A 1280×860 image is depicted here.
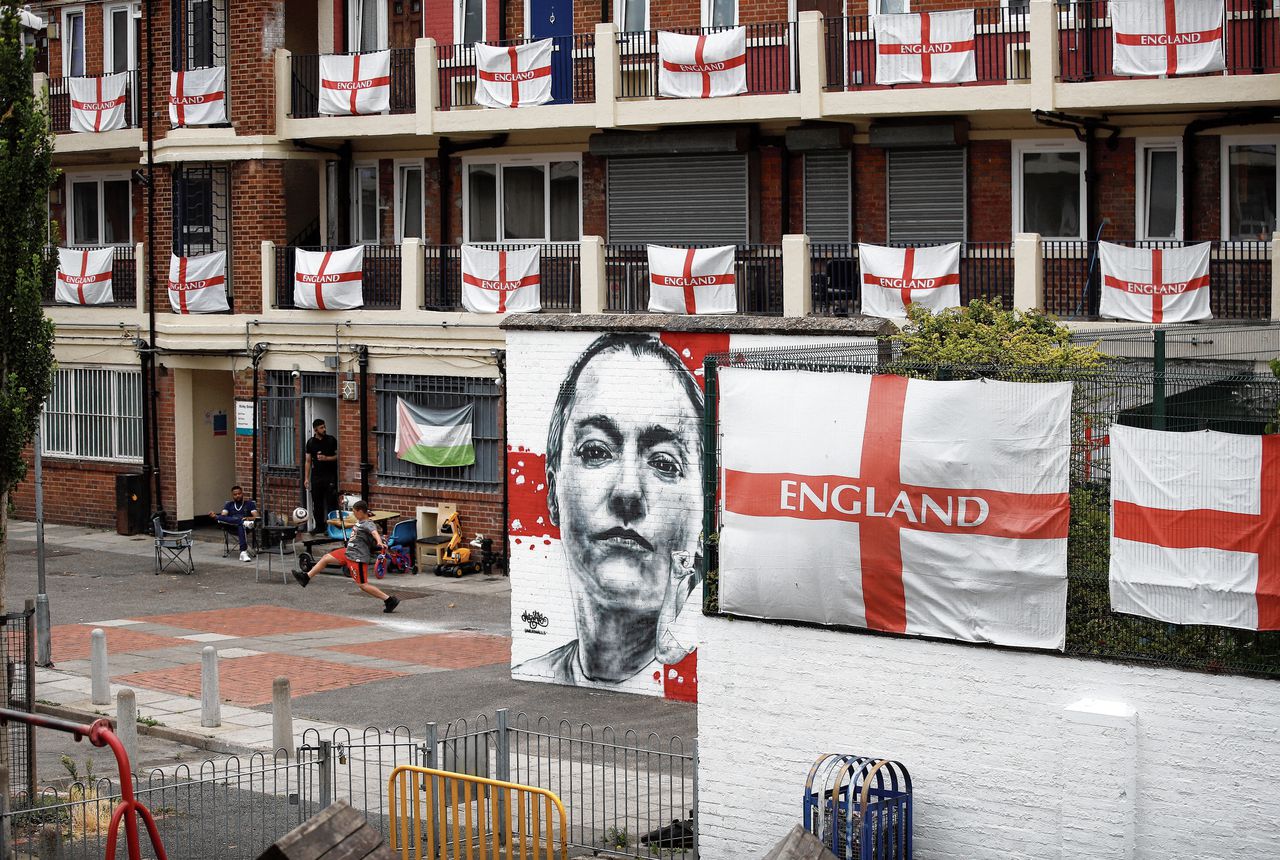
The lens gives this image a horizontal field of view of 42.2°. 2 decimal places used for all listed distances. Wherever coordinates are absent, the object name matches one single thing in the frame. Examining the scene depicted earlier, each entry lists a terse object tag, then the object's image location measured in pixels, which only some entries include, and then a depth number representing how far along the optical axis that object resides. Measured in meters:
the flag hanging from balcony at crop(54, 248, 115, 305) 30.58
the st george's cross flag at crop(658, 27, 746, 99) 24.83
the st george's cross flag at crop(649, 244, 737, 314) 24.95
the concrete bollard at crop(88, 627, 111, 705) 17.30
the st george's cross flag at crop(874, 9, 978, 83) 23.28
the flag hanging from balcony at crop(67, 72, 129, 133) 30.08
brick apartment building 23.59
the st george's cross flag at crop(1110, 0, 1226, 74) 21.72
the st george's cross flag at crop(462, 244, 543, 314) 26.41
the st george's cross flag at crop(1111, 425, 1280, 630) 9.97
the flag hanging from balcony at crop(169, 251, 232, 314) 28.94
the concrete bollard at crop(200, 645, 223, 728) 16.25
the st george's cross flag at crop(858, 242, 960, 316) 23.44
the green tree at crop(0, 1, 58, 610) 13.55
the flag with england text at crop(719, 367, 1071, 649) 10.84
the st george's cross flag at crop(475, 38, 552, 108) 26.09
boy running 22.28
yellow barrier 10.93
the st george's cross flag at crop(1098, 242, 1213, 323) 21.92
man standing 27.88
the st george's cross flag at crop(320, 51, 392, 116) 27.45
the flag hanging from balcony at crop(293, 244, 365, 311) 27.84
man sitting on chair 27.27
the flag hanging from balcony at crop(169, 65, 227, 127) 28.62
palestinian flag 26.80
